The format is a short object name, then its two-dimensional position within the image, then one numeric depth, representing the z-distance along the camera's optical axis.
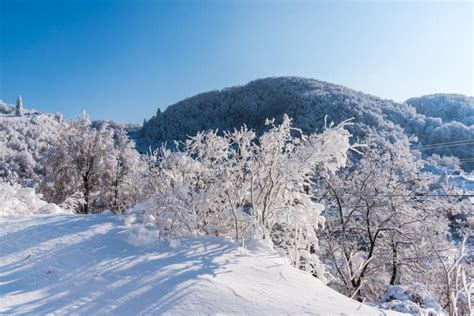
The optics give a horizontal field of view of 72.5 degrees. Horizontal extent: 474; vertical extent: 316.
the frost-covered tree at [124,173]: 14.74
